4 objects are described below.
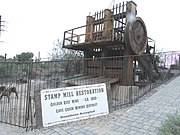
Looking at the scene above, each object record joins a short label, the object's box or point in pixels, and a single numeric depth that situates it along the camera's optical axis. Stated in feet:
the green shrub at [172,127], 6.84
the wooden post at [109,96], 12.89
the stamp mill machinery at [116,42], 21.55
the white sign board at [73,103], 10.41
